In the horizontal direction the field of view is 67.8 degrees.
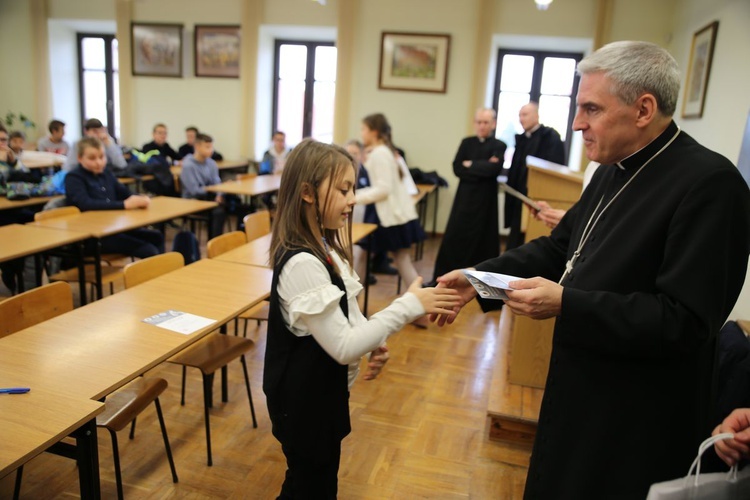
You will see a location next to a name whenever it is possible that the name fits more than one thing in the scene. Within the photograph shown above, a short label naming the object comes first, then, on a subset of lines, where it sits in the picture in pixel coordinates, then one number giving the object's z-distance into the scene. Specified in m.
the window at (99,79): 9.52
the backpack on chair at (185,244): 4.07
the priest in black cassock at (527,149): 5.01
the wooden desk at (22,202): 4.60
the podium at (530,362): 2.79
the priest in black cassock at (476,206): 4.83
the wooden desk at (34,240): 3.12
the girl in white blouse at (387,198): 4.22
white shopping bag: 1.15
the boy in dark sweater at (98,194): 4.35
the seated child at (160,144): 8.23
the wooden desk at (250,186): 5.88
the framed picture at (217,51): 8.32
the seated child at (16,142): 7.11
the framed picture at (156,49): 8.50
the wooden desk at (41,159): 6.78
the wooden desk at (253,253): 3.18
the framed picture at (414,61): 7.54
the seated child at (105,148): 5.52
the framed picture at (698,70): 4.78
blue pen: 1.53
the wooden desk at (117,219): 3.70
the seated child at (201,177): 6.12
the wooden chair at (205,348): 2.48
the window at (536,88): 7.89
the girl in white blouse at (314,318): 1.47
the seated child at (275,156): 8.04
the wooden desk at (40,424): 1.29
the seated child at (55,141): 7.82
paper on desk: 2.11
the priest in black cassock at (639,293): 1.14
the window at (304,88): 8.72
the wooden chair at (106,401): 2.04
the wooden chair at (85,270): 3.73
